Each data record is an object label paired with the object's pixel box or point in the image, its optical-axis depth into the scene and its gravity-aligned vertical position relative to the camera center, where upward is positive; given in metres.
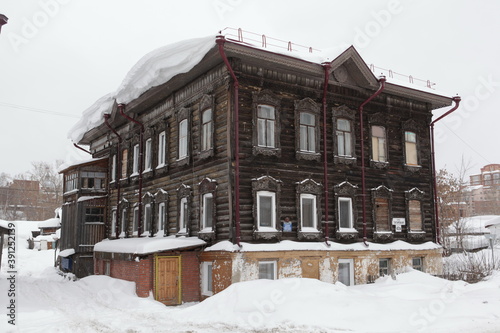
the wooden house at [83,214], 24.62 +0.90
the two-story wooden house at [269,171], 16.31 +2.26
